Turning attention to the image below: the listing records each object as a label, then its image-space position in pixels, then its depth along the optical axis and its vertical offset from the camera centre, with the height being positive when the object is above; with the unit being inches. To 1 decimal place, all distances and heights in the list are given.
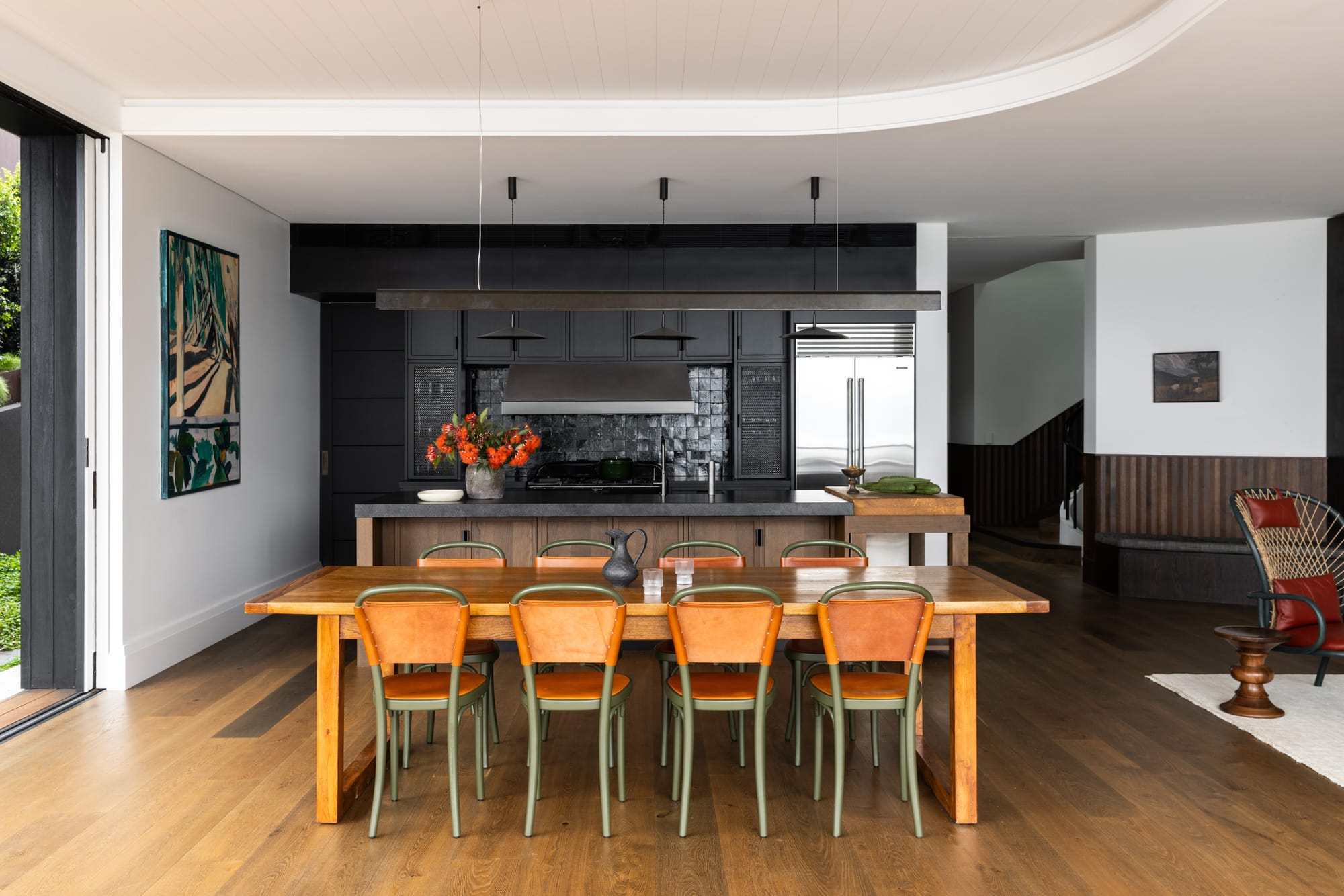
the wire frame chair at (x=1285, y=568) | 168.4 -29.2
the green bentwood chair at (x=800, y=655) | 143.6 -35.4
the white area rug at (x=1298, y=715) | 144.9 -50.7
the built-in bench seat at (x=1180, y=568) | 264.4 -40.0
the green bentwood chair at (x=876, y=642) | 118.1 -27.3
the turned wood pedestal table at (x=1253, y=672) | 162.4 -43.2
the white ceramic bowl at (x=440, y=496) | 203.2 -13.9
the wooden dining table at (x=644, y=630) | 120.9 -26.7
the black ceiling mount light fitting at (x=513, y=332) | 202.4 +22.6
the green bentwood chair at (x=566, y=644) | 116.6 -27.3
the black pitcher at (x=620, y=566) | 133.1 -19.6
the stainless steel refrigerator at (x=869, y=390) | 267.1 +12.9
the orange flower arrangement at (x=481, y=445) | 203.8 -2.5
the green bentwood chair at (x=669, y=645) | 139.3 -33.8
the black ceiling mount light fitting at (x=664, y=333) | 213.3 +24.0
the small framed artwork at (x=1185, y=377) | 278.7 +17.5
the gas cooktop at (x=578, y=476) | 279.7 -13.4
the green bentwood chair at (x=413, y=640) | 117.2 -26.9
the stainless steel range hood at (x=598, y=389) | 272.5 +13.4
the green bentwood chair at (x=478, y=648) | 142.1 -34.6
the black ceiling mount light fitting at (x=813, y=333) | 195.5 +21.7
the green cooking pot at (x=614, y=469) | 272.4 -10.7
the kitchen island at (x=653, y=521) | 198.7 -19.7
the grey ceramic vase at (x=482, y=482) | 206.8 -11.0
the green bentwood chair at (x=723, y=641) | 117.0 -27.1
